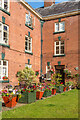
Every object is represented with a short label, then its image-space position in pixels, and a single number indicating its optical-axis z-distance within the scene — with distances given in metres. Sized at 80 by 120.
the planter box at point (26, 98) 8.30
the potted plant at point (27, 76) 12.61
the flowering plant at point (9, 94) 7.26
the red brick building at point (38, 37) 12.29
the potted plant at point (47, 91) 10.77
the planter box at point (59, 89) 13.35
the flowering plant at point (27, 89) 8.53
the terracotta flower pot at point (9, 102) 7.21
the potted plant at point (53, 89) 12.03
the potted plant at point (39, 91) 9.68
